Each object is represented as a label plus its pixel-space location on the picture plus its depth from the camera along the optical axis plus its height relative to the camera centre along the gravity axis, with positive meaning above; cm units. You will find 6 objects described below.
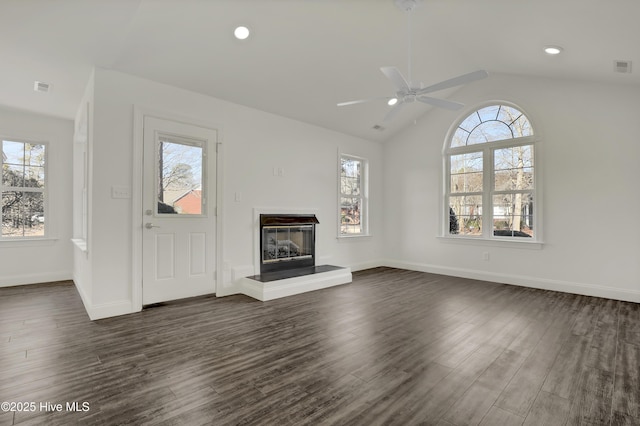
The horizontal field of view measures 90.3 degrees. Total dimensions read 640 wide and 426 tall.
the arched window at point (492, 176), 504 +67
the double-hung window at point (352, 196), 611 +39
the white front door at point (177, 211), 369 +6
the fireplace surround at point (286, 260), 425 -70
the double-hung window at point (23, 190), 474 +40
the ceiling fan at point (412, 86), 281 +122
